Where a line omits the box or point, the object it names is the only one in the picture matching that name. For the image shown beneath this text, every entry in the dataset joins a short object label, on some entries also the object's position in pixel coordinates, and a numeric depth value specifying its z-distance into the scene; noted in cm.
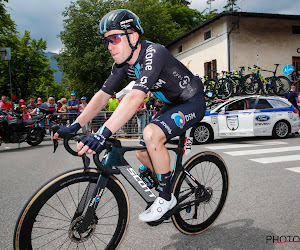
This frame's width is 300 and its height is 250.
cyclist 223
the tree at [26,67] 3516
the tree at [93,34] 3098
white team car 1020
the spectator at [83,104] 1306
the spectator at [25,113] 1366
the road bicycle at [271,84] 1553
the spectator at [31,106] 1551
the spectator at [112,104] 1318
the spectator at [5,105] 1275
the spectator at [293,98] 1338
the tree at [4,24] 2038
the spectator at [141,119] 1255
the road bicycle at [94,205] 201
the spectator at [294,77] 1753
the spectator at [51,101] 1291
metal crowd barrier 1217
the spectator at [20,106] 1402
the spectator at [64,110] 1240
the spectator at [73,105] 1287
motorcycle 1007
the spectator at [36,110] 1454
